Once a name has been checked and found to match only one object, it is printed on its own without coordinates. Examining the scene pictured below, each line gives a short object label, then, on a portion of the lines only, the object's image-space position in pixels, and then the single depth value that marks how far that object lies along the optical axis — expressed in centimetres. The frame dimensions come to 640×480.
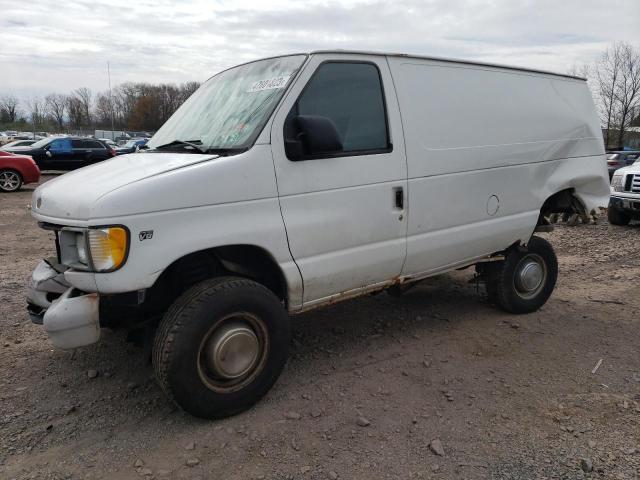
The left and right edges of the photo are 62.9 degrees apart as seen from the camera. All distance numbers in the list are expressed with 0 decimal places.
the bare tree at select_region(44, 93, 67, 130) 8206
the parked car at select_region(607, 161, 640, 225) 984
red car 1459
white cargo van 279
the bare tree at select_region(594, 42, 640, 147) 3784
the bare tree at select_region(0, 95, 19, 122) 8000
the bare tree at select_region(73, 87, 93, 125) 8300
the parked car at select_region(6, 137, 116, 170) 1900
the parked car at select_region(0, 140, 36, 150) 2024
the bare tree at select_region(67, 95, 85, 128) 8250
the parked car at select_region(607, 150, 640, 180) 1950
